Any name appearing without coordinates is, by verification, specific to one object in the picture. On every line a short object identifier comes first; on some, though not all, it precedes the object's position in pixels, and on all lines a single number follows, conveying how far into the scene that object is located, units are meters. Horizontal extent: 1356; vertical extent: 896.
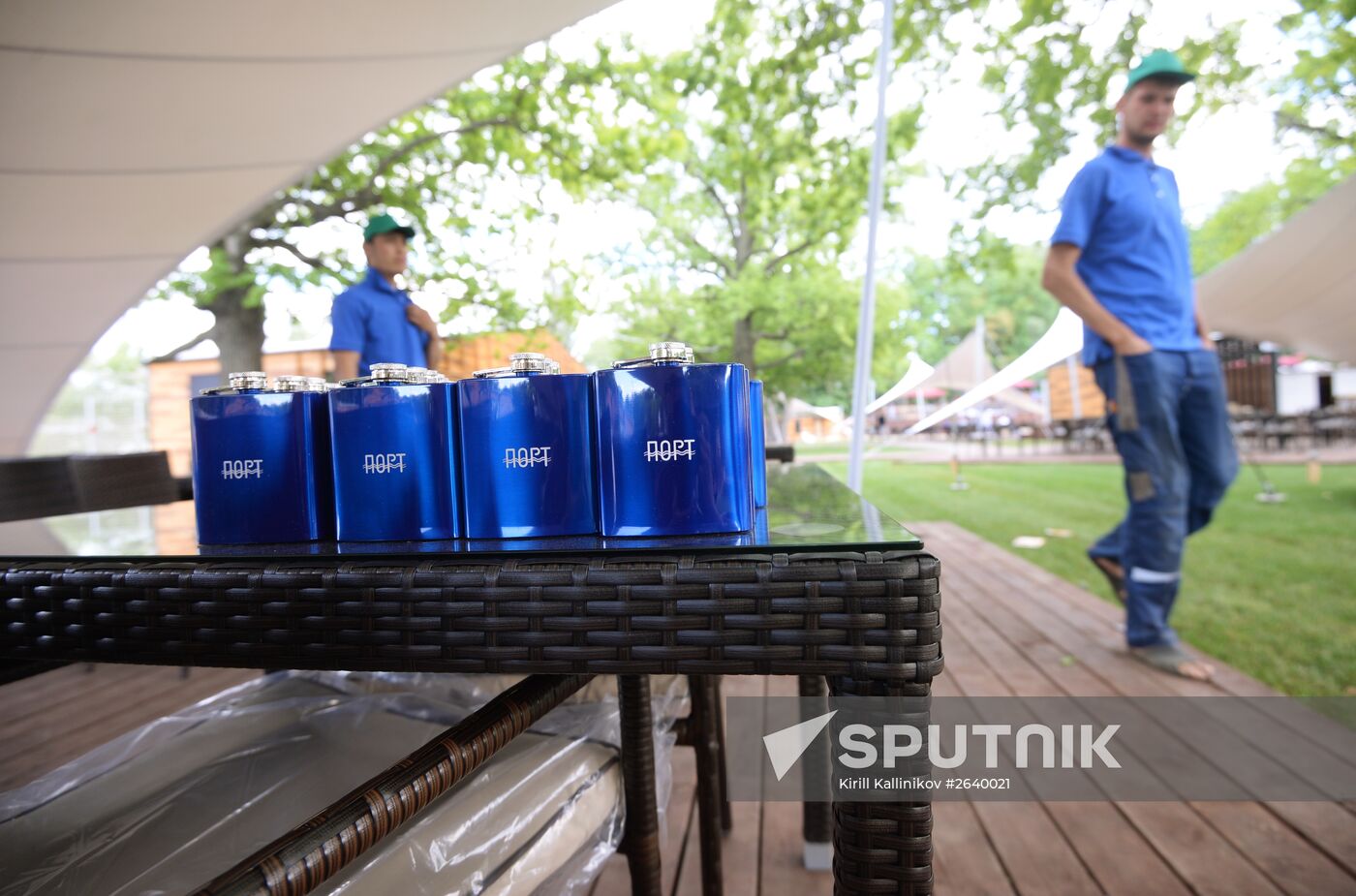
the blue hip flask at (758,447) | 0.58
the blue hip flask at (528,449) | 0.48
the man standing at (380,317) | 2.09
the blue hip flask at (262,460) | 0.54
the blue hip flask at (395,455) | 0.50
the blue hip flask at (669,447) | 0.47
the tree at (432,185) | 4.58
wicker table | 0.40
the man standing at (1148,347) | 1.95
